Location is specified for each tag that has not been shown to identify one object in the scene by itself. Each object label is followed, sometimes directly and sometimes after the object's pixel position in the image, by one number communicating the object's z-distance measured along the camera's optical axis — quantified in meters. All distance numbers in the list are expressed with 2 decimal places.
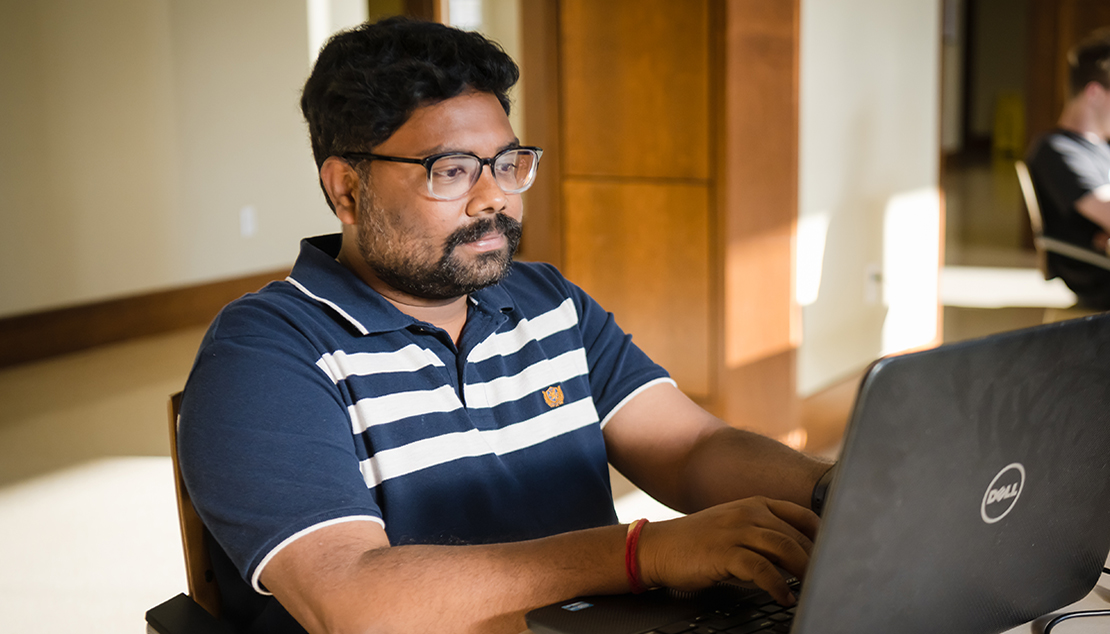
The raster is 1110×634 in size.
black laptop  0.70
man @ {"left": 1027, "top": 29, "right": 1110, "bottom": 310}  3.52
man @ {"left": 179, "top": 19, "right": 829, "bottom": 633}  0.98
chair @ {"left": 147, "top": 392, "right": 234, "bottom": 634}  1.09
